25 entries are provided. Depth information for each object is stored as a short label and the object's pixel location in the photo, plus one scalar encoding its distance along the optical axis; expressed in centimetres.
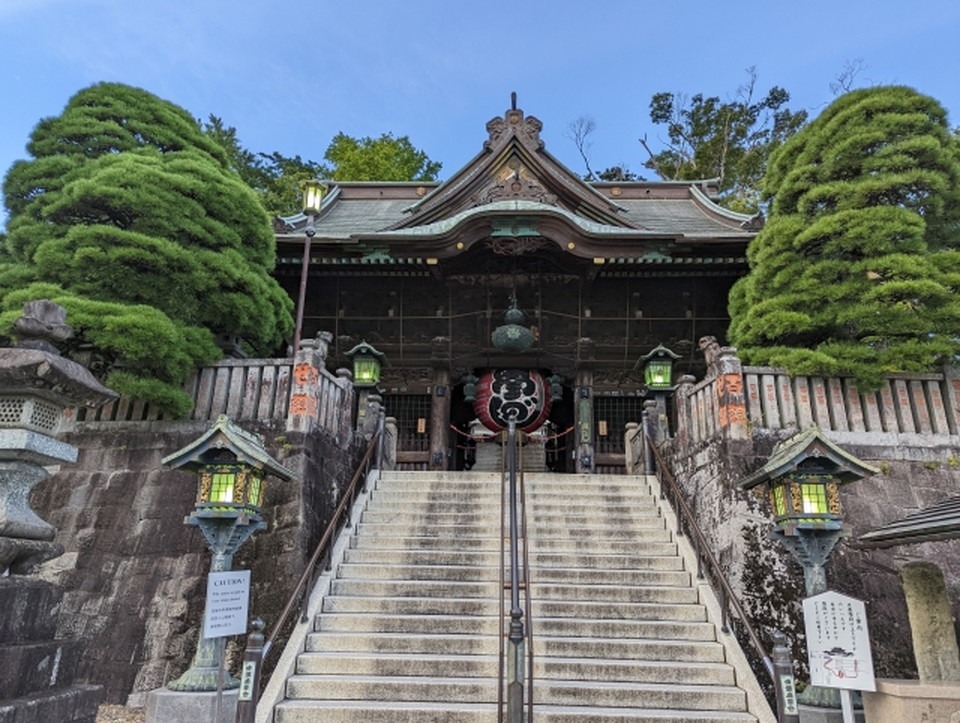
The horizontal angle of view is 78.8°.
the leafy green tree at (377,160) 2372
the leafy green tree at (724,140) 2547
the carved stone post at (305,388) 742
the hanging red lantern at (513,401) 1130
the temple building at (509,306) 1177
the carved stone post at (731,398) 725
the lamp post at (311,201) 1012
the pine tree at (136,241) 700
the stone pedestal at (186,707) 466
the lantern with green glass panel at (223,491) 502
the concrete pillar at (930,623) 438
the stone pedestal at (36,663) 308
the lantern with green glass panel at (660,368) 1039
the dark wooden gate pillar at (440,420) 1212
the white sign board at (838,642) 404
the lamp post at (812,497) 500
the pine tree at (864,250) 712
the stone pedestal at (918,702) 392
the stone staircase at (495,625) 502
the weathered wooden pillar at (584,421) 1170
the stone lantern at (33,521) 317
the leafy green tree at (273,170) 2225
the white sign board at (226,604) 418
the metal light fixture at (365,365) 1032
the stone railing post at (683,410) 853
